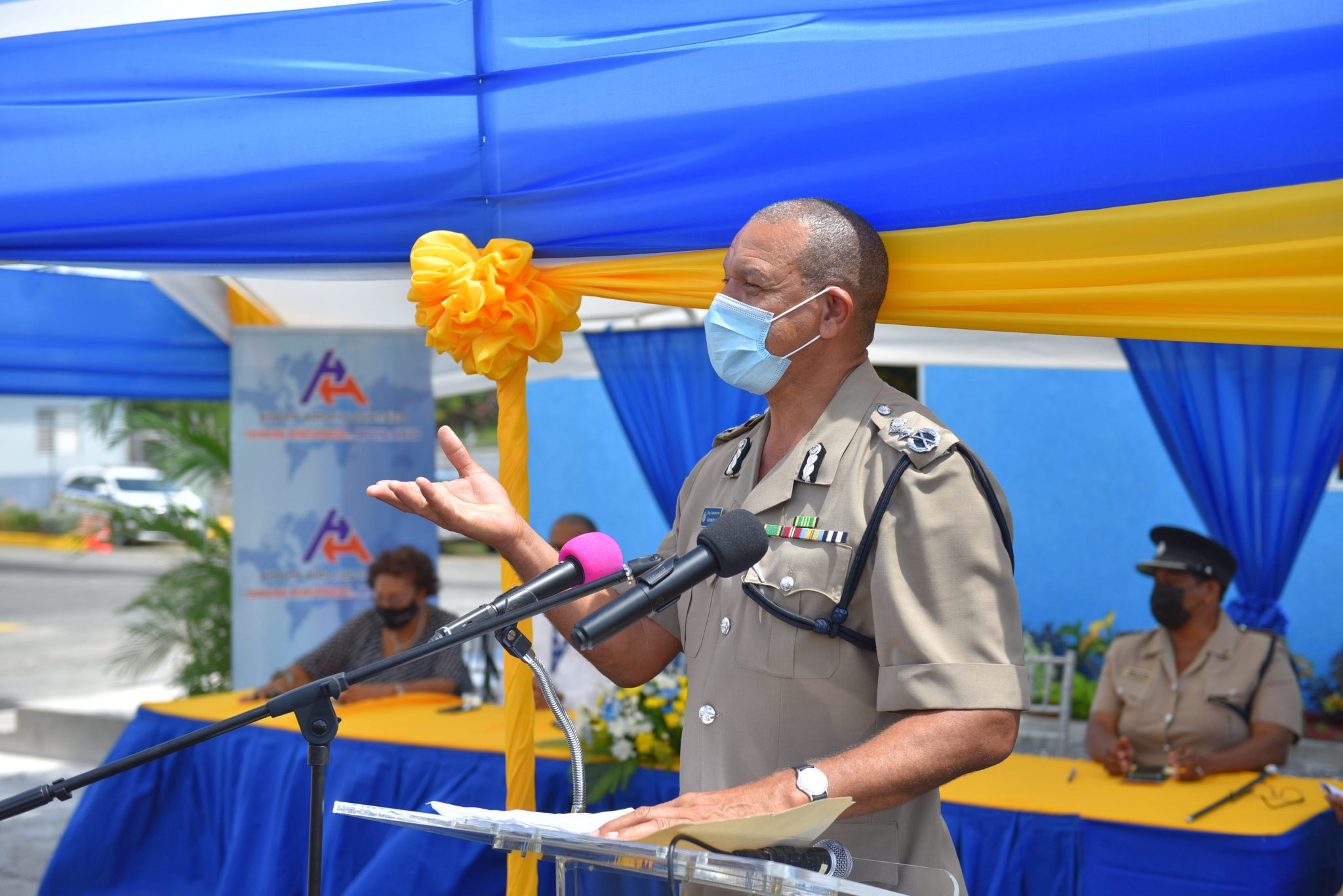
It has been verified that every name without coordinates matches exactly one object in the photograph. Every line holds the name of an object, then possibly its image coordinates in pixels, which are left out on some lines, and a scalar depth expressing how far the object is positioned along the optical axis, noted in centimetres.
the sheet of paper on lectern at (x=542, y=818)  157
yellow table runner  353
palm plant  803
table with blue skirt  345
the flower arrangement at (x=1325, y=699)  798
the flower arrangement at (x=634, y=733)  402
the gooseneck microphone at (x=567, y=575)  161
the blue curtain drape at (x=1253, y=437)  489
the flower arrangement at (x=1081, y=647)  836
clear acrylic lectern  135
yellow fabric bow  298
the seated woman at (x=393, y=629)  583
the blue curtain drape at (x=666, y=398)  712
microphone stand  158
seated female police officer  445
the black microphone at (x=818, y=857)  166
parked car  2530
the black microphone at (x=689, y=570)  145
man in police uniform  176
